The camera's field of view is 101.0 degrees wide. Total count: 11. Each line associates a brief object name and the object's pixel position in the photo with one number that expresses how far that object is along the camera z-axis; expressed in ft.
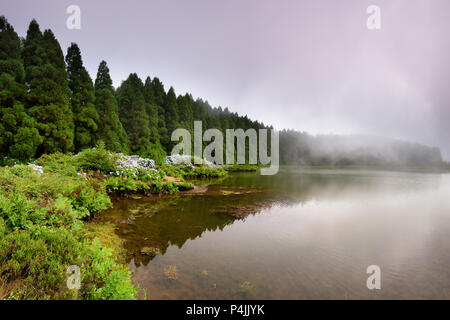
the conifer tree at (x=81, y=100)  49.32
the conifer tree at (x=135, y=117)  73.92
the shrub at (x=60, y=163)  24.66
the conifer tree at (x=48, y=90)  39.83
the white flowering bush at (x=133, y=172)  31.65
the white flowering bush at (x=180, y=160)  75.36
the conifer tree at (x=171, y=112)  93.71
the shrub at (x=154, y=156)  55.37
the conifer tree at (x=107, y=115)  57.31
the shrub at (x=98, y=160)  30.53
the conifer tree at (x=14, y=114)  34.71
